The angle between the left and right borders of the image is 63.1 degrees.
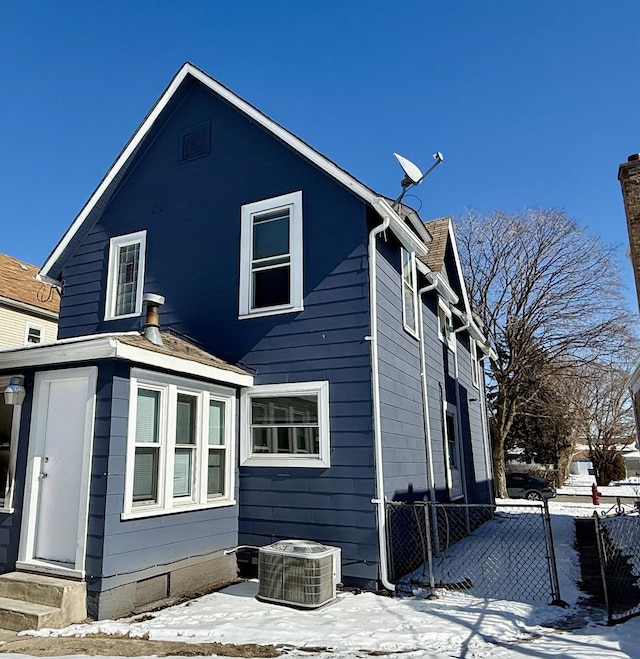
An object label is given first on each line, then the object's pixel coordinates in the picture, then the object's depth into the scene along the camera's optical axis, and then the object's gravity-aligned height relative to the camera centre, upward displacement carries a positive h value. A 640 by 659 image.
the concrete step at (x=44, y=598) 5.34 -1.48
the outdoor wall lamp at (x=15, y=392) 6.63 +0.83
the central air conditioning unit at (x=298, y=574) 6.01 -1.39
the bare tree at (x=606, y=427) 34.97 +1.26
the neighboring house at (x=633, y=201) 9.41 +4.39
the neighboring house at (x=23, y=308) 17.80 +5.18
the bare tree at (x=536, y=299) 24.72 +7.07
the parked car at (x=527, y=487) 22.13 -1.66
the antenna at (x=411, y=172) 7.95 +4.12
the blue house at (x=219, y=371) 6.23 +1.12
